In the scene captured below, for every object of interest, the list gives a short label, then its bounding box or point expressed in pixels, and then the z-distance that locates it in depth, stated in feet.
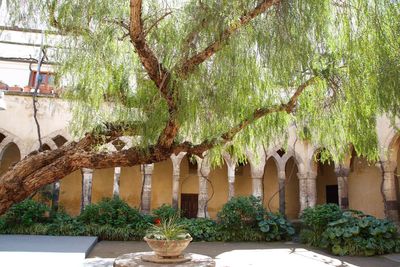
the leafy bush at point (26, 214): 34.40
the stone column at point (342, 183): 39.96
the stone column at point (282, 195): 41.74
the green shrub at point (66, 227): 34.30
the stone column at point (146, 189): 39.88
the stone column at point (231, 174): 41.60
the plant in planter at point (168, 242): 18.44
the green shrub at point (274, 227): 35.53
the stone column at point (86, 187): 39.01
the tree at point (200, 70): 12.32
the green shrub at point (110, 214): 35.83
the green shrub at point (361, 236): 28.63
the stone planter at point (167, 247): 18.39
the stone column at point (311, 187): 42.09
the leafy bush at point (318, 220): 32.12
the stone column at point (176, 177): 40.11
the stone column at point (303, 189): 42.11
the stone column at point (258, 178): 42.13
